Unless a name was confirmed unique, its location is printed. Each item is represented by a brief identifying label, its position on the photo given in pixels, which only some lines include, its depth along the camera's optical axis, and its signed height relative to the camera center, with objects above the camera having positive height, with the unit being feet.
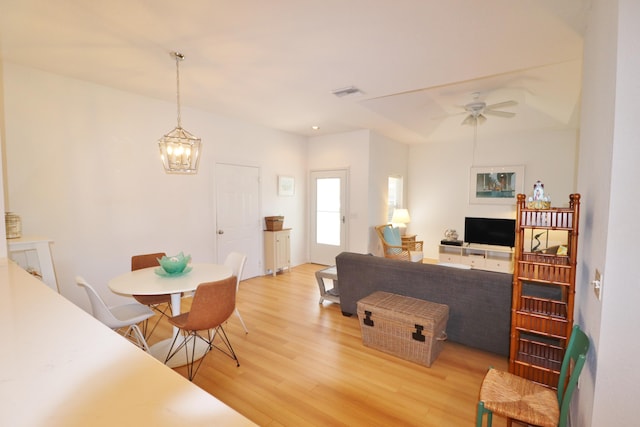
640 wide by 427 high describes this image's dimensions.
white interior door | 15.56 -1.02
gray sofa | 8.54 -3.03
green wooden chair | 4.57 -3.49
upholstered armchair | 18.52 -3.18
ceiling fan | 13.38 +3.98
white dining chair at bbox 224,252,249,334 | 10.15 -2.46
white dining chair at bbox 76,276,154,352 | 7.31 -3.33
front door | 19.60 -1.33
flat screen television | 18.92 -2.32
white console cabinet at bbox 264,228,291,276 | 17.57 -3.31
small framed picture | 18.75 +0.66
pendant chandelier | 8.17 +1.21
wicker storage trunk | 8.29 -3.82
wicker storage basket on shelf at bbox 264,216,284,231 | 17.66 -1.61
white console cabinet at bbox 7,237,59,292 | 8.39 -1.80
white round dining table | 7.60 -2.41
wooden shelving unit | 5.88 -2.31
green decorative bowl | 8.67 -2.04
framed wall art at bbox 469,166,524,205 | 19.26 +0.80
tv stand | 17.62 -3.75
